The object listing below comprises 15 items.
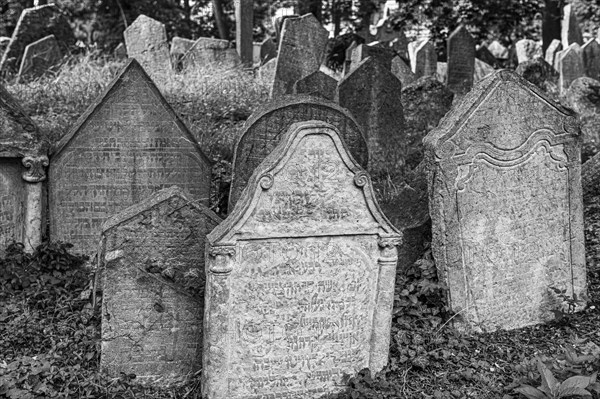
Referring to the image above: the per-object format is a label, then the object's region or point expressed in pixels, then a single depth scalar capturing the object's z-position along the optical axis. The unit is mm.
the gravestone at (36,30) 13727
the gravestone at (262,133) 5742
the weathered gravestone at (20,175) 6004
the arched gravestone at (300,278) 4141
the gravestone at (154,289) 4410
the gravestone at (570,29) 18891
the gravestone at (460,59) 13258
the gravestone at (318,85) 8406
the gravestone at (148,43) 12625
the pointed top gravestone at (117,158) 6227
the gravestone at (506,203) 5016
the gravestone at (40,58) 11938
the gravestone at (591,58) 14961
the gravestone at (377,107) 8000
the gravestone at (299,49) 10789
